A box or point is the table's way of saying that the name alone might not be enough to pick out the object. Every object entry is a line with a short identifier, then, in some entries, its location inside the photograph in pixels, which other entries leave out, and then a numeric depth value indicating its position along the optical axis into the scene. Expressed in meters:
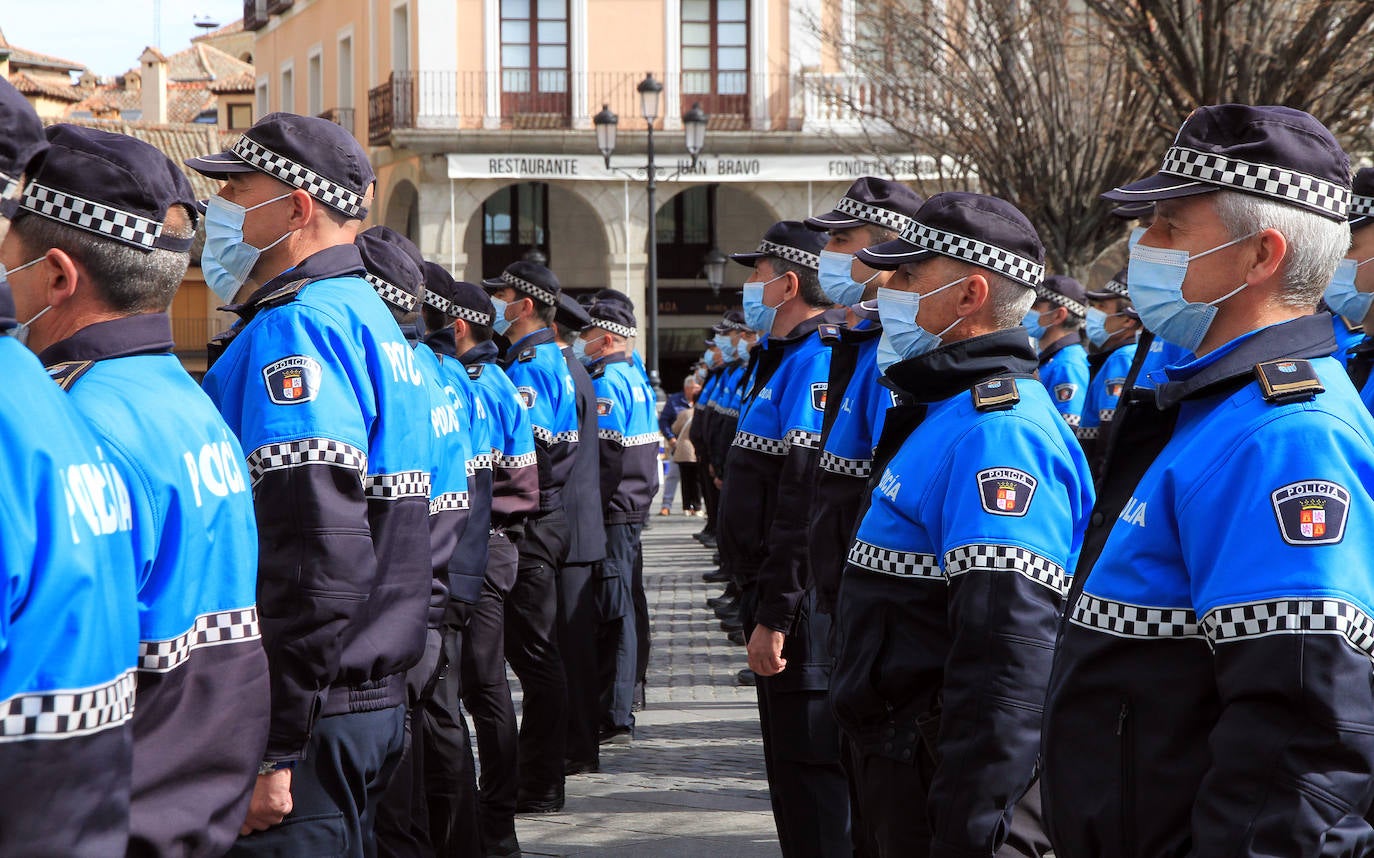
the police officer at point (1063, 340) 12.16
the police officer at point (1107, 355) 11.88
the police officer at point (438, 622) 5.17
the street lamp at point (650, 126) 25.41
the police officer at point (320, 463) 3.70
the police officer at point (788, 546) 5.63
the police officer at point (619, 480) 9.33
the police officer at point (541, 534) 7.70
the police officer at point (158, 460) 2.73
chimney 60.09
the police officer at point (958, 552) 3.71
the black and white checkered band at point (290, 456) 3.77
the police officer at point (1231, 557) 2.54
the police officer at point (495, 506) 6.83
